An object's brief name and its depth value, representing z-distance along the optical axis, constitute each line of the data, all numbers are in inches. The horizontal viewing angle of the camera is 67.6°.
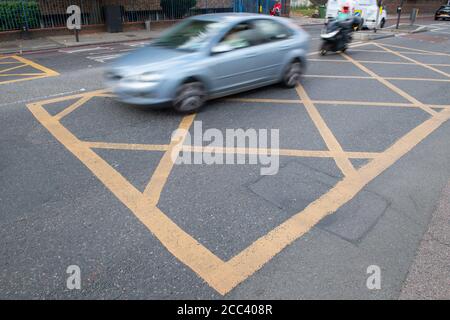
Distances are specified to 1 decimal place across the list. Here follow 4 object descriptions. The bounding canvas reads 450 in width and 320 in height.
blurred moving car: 214.1
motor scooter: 447.5
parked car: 1191.6
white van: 750.0
